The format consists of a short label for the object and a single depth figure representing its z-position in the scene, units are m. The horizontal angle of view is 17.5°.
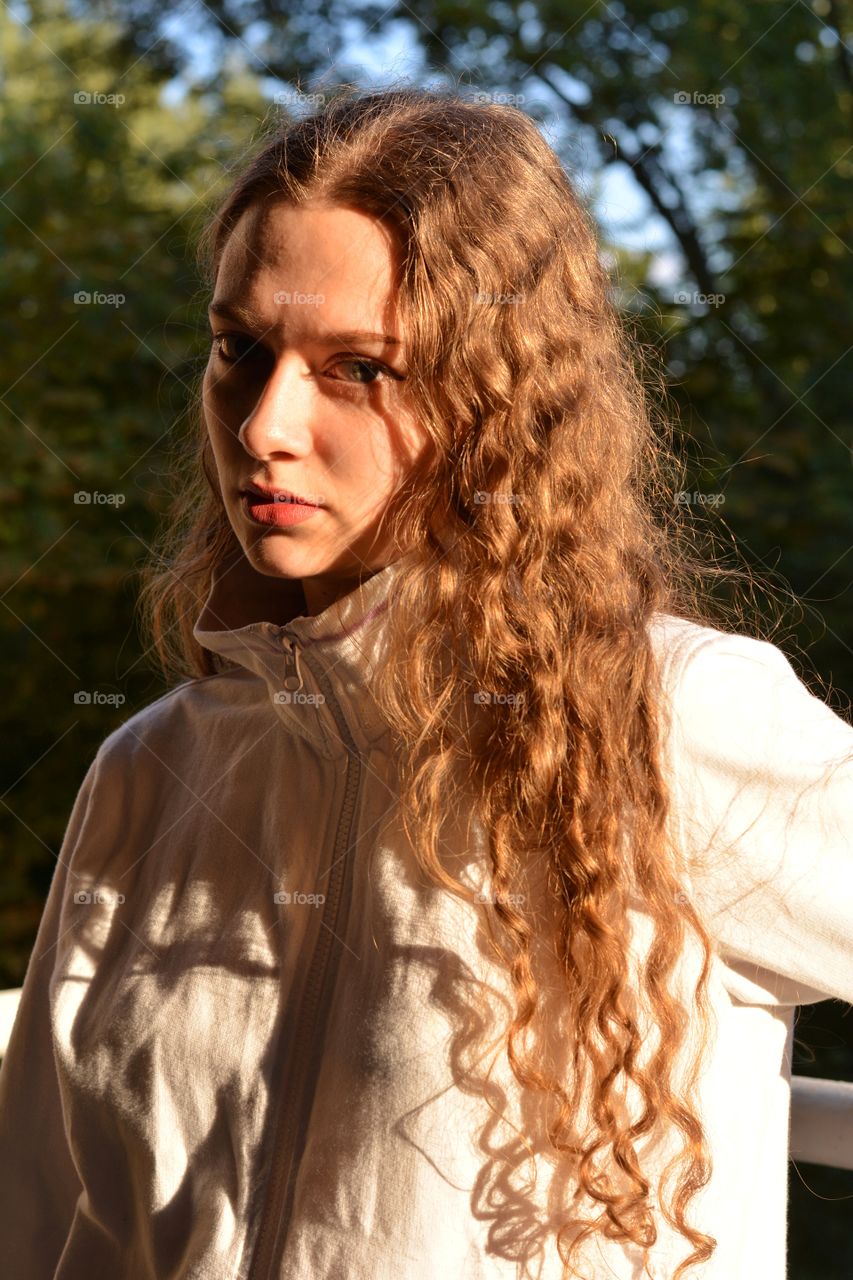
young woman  1.25
